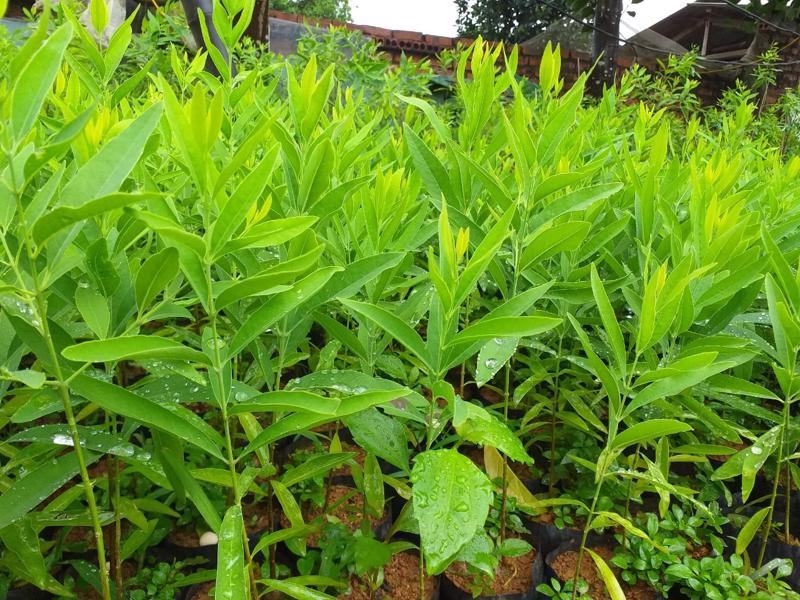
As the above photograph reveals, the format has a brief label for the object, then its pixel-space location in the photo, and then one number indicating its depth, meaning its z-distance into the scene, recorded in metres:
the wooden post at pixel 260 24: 4.30
